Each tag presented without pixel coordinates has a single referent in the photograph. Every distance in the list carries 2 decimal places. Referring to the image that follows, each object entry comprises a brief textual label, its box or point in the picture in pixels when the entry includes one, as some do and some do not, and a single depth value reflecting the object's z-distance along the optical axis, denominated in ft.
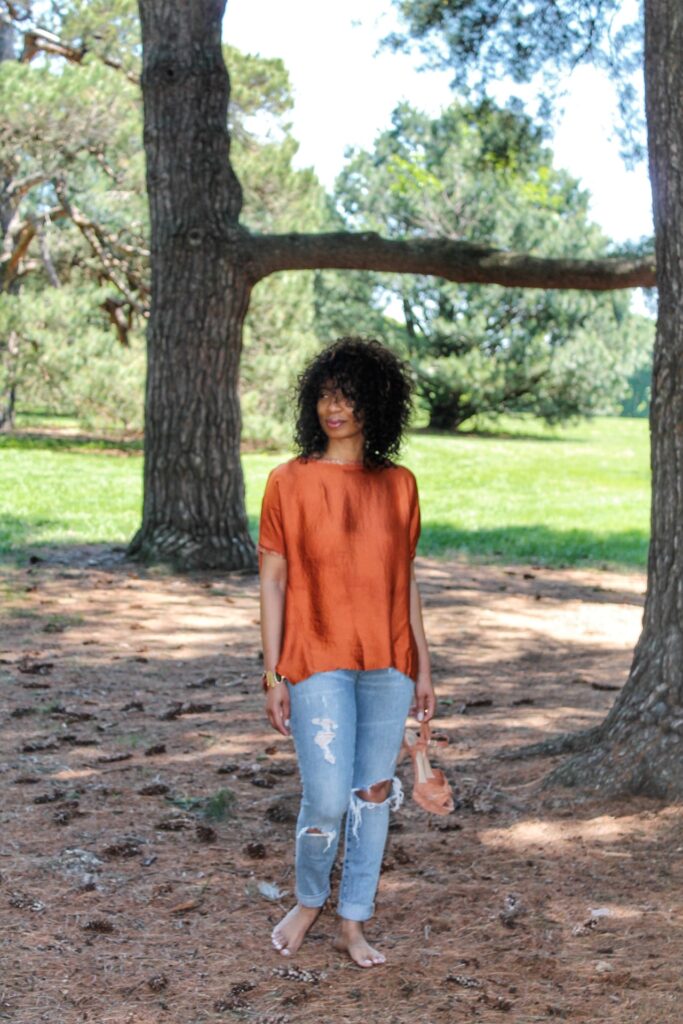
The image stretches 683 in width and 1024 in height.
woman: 10.82
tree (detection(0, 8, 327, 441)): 61.52
